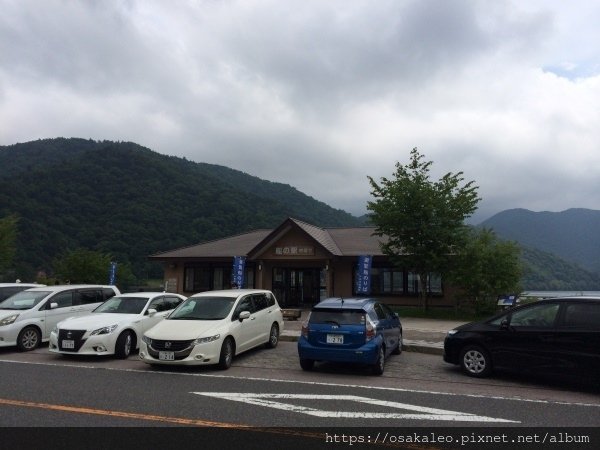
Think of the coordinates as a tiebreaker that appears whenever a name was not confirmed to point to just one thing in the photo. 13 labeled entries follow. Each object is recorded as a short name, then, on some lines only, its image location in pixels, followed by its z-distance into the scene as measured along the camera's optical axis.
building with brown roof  24.16
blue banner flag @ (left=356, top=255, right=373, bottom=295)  21.84
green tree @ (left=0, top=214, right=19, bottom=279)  31.11
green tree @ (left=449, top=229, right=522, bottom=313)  19.55
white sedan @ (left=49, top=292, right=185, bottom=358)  10.48
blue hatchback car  8.91
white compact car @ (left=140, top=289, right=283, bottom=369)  9.11
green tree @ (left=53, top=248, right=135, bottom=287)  30.41
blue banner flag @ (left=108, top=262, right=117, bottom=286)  27.41
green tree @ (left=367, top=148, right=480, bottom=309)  20.92
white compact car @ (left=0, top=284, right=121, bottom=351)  11.76
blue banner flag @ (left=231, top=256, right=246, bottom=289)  23.64
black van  8.02
